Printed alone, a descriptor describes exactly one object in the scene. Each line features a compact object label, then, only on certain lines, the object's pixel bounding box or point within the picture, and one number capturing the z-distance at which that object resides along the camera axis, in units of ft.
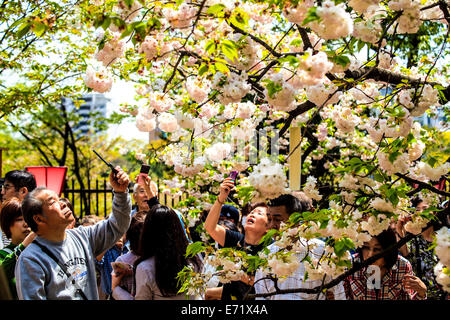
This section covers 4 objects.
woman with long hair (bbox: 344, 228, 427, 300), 10.55
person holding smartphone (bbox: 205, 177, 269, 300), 11.00
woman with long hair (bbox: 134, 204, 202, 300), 10.57
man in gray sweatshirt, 8.51
